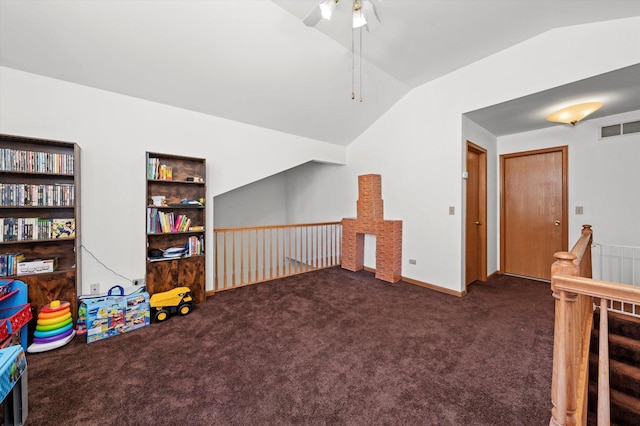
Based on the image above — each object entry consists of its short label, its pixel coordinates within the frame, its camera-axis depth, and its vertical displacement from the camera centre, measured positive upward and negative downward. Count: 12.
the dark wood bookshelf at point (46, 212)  2.25 +0.02
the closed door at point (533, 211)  3.77 +0.02
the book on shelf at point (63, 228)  2.37 -0.13
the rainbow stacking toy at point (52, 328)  2.13 -1.02
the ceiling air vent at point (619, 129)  3.12 +1.08
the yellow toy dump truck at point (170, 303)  2.64 -0.98
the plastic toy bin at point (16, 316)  1.84 -0.82
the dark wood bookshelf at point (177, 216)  2.86 -0.04
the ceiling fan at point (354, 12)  1.81 +1.56
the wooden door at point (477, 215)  3.81 -0.04
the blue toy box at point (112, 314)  2.29 -0.97
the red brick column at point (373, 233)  3.96 -0.35
